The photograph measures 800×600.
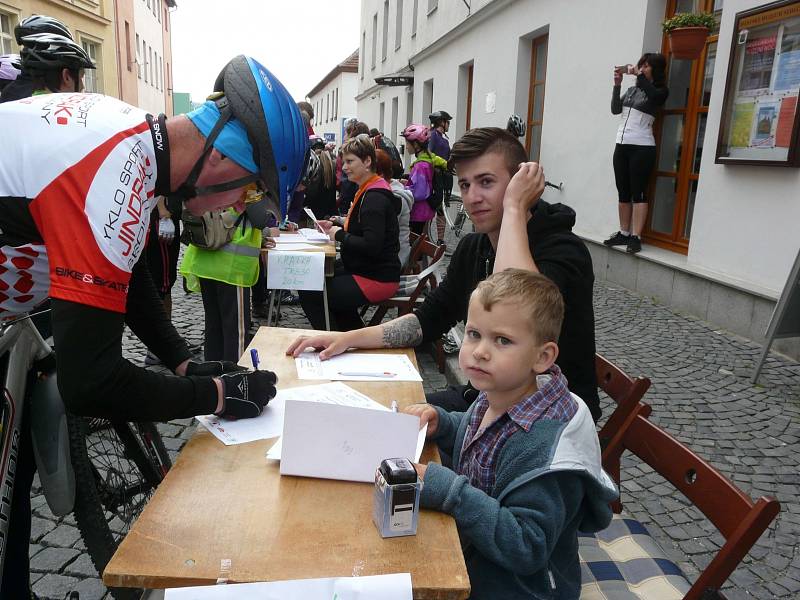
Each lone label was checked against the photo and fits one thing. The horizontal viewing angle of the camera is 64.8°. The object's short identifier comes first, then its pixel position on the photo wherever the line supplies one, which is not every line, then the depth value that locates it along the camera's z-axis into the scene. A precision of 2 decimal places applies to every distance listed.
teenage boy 2.10
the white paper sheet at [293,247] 4.94
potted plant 5.56
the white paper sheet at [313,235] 5.68
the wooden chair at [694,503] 1.36
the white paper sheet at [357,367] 2.11
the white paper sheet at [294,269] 4.52
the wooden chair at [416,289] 4.63
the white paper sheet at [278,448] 1.50
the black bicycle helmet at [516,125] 7.77
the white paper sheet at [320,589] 1.05
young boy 1.32
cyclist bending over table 1.23
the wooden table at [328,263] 4.69
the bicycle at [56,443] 1.67
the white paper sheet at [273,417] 1.62
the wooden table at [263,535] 1.12
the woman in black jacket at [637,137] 6.26
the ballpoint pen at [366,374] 2.13
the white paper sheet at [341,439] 1.34
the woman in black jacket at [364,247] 4.61
